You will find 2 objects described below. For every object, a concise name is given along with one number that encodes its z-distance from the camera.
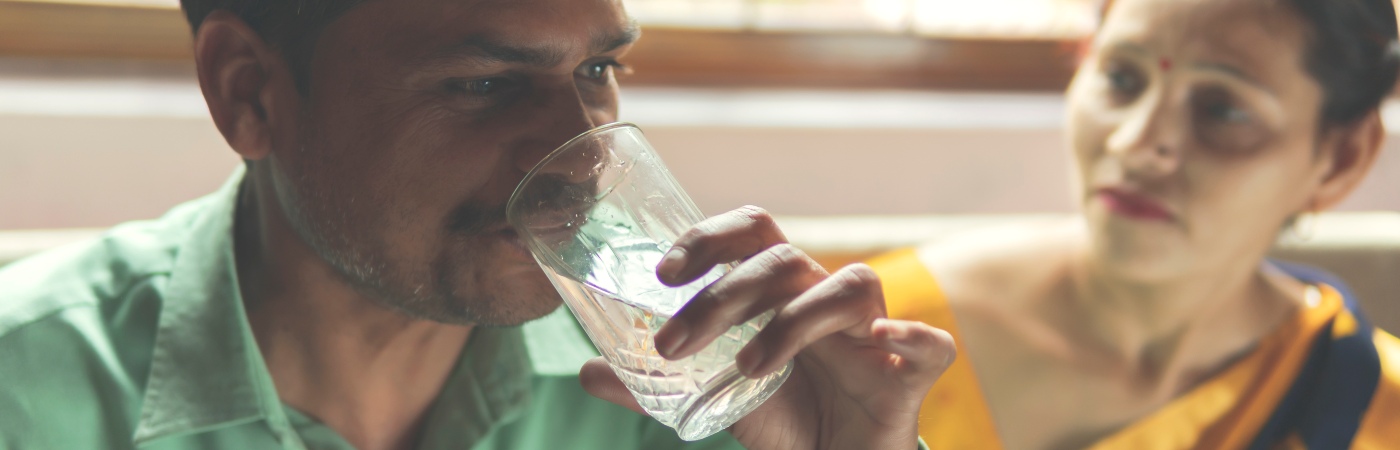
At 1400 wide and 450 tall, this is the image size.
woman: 1.28
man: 0.85
